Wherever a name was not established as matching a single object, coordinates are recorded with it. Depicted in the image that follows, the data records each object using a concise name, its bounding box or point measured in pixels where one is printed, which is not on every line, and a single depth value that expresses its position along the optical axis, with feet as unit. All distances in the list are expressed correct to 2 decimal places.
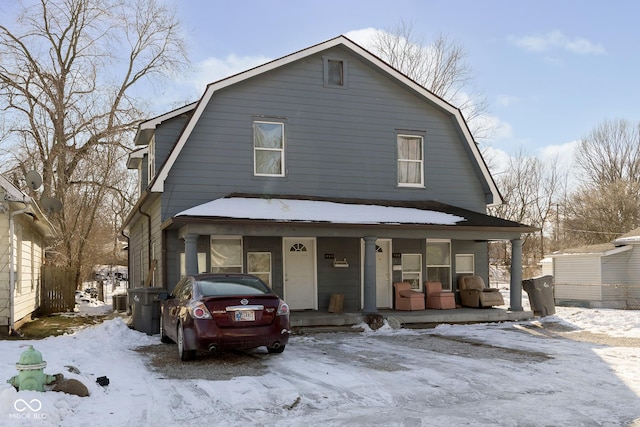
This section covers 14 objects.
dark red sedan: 29.73
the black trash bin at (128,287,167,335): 43.14
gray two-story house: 48.60
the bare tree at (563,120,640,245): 132.36
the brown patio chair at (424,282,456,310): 54.70
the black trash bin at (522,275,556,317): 54.85
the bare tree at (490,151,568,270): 170.40
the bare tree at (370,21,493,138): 113.19
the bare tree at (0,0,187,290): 90.48
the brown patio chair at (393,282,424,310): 53.42
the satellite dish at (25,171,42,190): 49.90
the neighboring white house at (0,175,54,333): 43.73
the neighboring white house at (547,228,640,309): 84.33
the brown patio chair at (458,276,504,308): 55.67
